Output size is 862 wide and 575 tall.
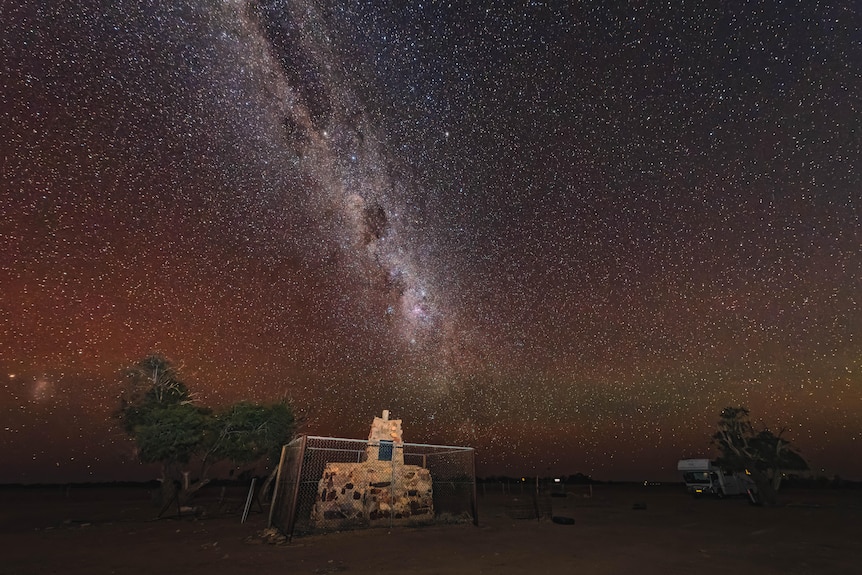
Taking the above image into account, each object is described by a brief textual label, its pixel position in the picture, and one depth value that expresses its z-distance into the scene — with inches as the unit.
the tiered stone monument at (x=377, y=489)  718.5
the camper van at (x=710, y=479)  1710.1
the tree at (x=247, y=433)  1140.5
